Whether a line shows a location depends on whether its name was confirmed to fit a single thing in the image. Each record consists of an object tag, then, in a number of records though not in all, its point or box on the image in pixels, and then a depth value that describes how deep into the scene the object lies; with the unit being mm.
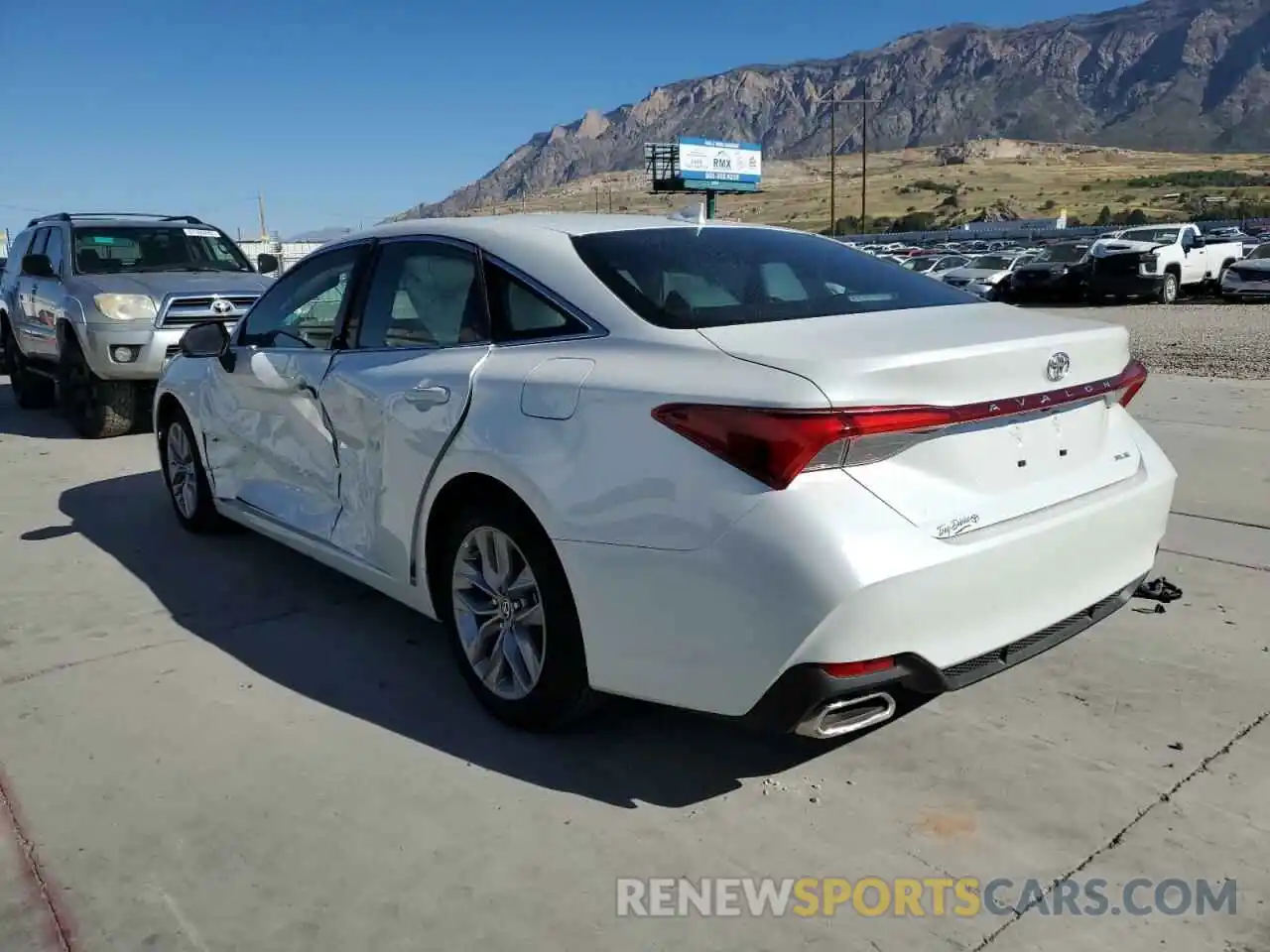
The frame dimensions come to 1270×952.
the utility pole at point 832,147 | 67375
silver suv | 8539
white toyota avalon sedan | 2531
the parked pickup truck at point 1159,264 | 23016
